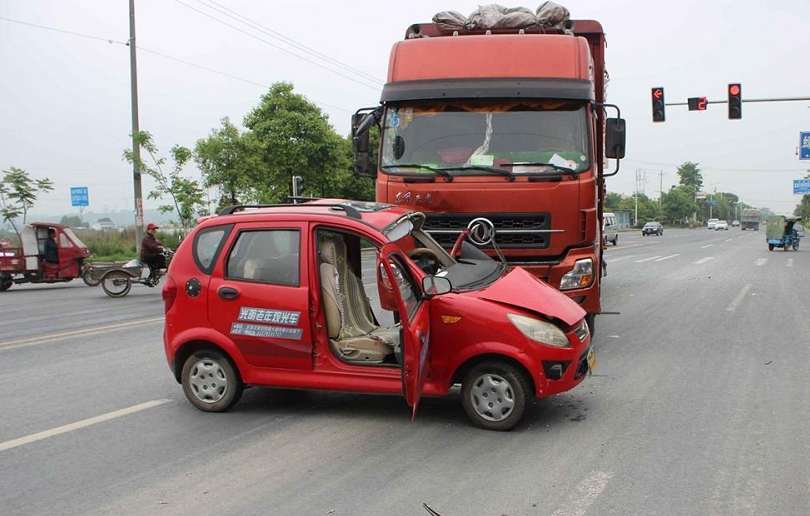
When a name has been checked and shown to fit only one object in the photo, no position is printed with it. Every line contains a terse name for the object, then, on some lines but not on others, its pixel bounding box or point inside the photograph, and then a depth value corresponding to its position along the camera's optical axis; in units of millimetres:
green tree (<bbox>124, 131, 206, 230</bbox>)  29641
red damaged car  5500
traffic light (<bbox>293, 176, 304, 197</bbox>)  21623
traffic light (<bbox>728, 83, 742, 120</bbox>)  28094
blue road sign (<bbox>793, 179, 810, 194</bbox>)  82438
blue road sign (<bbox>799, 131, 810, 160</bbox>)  46469
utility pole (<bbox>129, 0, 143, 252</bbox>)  26953
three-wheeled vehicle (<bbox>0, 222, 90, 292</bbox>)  18797
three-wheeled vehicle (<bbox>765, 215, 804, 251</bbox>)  35969
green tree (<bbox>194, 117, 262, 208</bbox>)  30969
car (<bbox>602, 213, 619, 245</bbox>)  44812
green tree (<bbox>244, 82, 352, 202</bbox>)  34797
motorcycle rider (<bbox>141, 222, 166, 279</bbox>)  16703
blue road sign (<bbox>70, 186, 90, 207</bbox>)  34594
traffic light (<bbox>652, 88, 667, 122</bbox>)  28819
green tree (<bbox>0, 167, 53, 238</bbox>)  29641
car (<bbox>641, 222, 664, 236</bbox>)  72500
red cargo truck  7715
